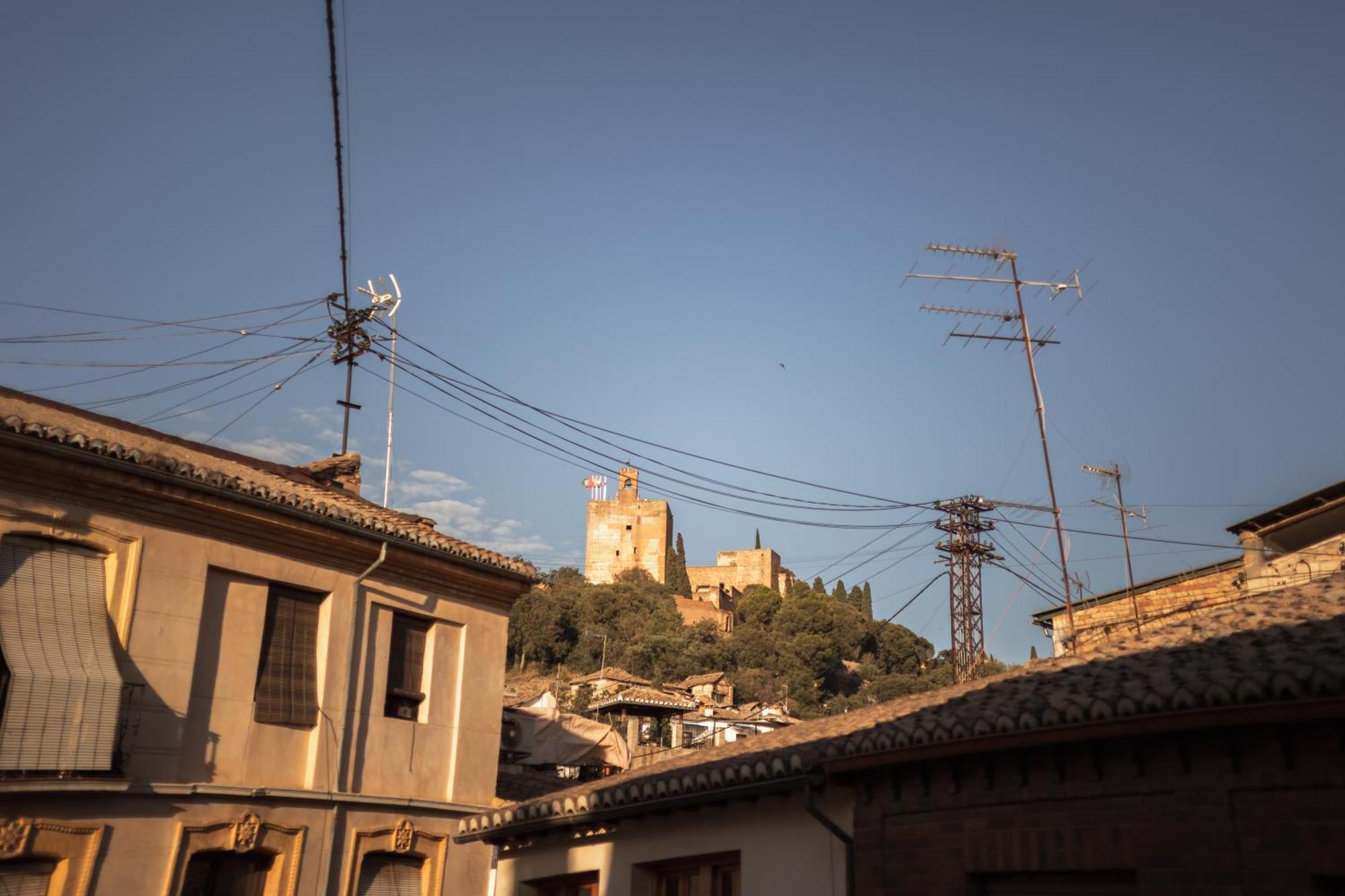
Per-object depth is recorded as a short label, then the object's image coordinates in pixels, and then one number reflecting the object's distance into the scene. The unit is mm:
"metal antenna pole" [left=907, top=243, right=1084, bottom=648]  19328
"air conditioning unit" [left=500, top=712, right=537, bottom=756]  21344
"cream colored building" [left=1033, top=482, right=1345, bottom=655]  18016
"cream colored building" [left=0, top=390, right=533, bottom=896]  12062
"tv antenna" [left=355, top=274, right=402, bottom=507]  21094
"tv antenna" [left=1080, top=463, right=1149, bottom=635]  26522
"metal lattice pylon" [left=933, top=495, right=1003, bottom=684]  29302
